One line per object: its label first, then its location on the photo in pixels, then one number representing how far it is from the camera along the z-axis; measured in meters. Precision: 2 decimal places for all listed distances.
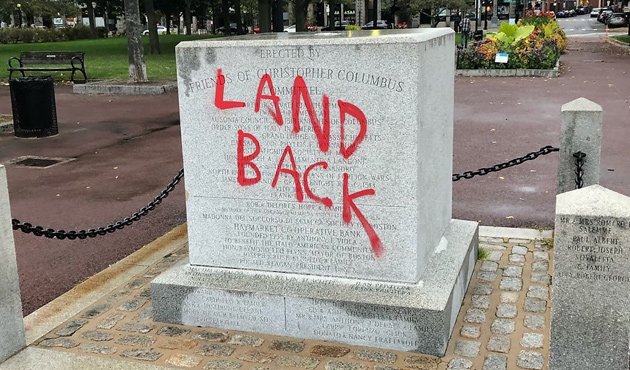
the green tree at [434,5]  50.91
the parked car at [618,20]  59.22
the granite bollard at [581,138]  6.05
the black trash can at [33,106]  12.80
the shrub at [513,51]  23.12
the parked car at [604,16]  68.29
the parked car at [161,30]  75.50
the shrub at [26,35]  54.47
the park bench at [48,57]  22.30
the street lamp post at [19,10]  56.21
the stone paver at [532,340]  4.54
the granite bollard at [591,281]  3.62
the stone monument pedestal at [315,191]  4.56
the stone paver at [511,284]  5.52
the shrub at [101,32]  63.69
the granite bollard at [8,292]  4.45
